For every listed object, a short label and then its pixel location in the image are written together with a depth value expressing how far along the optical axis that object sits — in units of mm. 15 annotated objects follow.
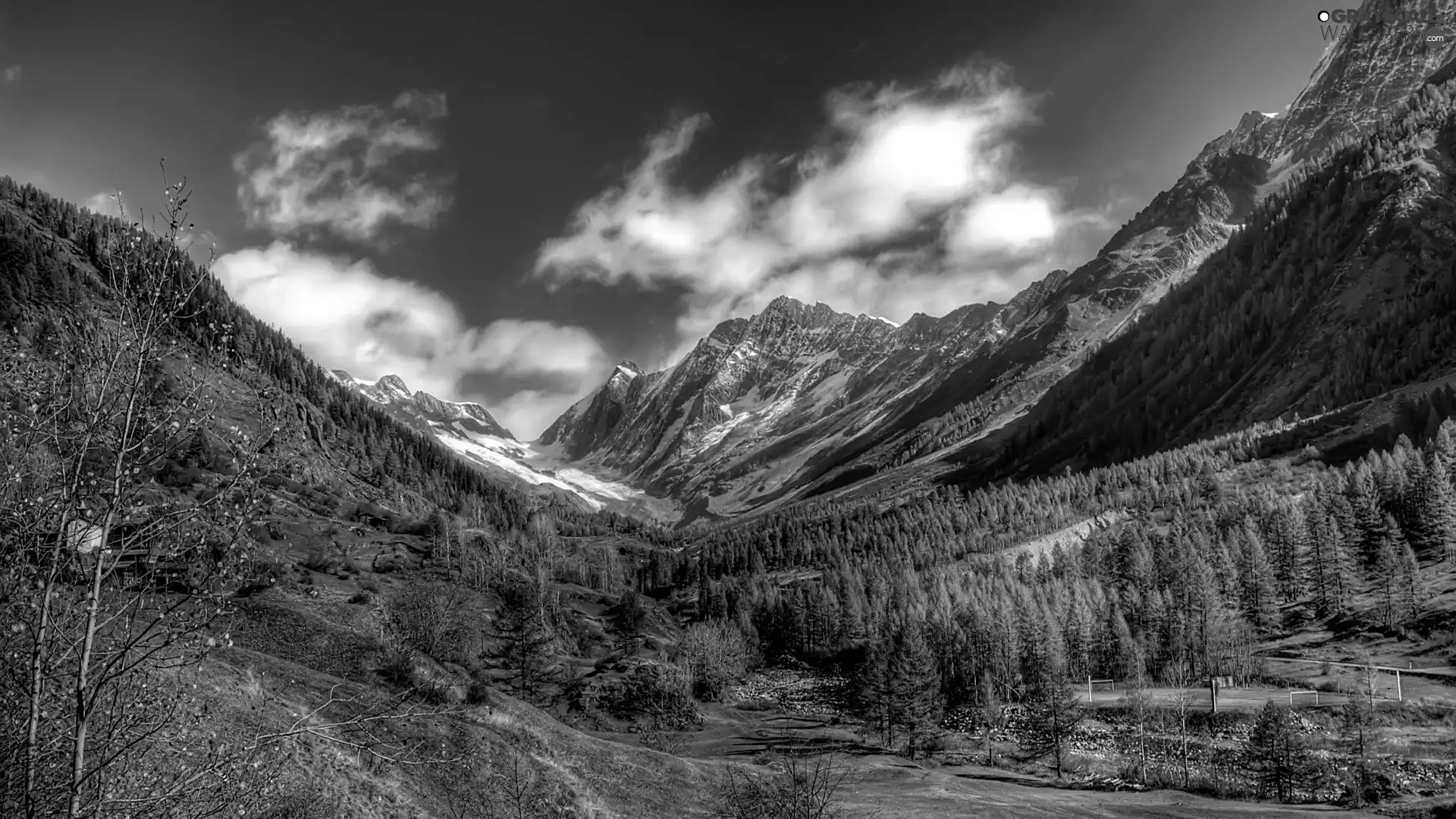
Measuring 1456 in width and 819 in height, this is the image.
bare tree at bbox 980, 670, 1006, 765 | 86062
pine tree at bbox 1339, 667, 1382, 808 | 58694
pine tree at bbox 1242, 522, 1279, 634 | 120812
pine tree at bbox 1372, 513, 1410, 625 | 111875
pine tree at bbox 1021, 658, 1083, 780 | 78750
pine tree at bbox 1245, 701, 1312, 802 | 61312
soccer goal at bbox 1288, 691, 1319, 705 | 84769
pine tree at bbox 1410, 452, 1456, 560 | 126000
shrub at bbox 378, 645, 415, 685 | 43438
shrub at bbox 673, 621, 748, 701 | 116688
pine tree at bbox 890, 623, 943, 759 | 85562
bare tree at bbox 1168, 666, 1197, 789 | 73500
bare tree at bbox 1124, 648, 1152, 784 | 73969
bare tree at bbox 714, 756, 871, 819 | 31422
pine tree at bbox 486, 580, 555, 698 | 88125
